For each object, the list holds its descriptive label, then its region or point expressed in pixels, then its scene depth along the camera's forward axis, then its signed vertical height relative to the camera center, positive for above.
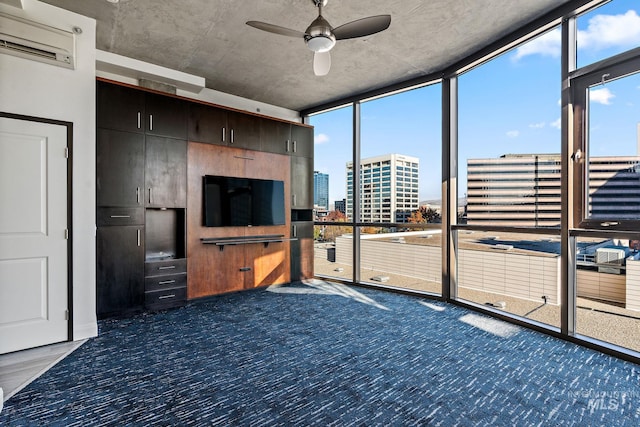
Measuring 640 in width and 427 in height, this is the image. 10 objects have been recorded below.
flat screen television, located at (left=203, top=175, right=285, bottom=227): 4.61 +0.17
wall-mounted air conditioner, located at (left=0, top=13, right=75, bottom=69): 2.86 +1.54
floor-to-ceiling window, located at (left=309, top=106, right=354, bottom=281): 5.82 +0.31
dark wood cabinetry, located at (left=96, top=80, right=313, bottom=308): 3.79 +0.21
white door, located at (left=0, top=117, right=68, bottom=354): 2.91 -0.19
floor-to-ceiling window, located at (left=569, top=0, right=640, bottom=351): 2.76 +0.31
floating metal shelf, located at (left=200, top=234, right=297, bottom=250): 4.57 -0.40
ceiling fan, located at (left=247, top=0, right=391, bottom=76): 2.61 +1.52
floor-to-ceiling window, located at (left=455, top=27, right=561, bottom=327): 3.42 +0.35
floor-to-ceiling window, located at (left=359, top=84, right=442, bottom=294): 4.82 +0.35
